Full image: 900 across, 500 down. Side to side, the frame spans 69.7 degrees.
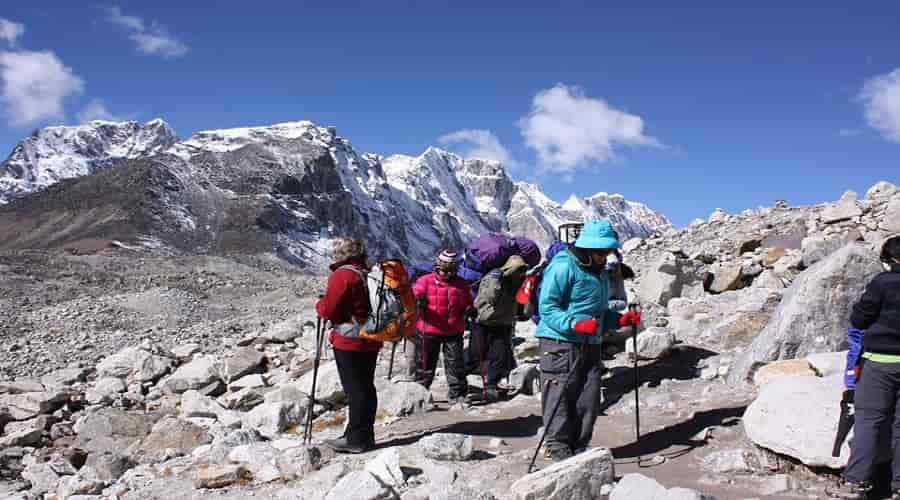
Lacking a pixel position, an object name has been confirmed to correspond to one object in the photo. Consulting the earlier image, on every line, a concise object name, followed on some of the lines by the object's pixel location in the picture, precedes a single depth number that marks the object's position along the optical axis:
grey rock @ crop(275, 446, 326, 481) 5.66
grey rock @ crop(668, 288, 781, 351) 9.45
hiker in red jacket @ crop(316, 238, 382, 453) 5.98
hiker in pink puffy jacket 8.29
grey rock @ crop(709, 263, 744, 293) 13.03
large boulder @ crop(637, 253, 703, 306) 12.91
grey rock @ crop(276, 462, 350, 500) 5.26
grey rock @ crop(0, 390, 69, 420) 10.60
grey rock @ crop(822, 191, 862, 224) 17.06
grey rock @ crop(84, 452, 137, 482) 6.48
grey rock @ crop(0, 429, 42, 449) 9.20
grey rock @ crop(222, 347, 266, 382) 11.86
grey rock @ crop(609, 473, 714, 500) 4.26
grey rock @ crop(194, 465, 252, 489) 5.61
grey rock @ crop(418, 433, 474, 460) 5.96
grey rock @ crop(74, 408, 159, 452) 8.99
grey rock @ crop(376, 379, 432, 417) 8.27
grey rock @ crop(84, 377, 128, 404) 11.47
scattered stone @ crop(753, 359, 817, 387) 6.58
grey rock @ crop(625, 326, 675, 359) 9.10
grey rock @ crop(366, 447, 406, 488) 5.36
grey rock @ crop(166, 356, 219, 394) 11.45
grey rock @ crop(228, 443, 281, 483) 5.66
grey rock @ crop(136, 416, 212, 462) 7.74
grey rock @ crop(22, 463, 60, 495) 6.94
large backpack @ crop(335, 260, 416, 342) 5.96
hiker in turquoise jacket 5.67
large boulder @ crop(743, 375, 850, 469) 5.04
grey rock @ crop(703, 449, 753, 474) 5.38
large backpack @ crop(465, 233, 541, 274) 8.68
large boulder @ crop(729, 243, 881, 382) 7.19
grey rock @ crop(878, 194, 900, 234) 14.20
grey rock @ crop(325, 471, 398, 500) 4.81
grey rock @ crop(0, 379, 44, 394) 12.34
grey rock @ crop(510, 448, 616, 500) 4.70
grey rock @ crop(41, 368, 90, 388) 13.24
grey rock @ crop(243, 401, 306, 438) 8.00
